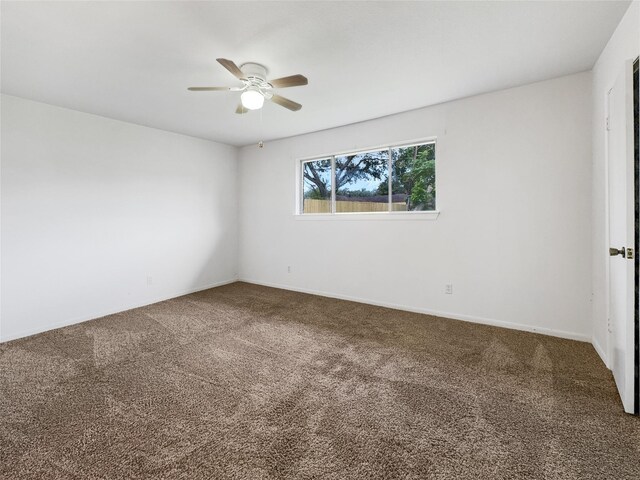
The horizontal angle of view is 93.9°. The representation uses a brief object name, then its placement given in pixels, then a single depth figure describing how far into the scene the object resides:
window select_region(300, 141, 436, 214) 3.72
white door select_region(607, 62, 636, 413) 1.74
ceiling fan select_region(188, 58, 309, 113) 2.26
